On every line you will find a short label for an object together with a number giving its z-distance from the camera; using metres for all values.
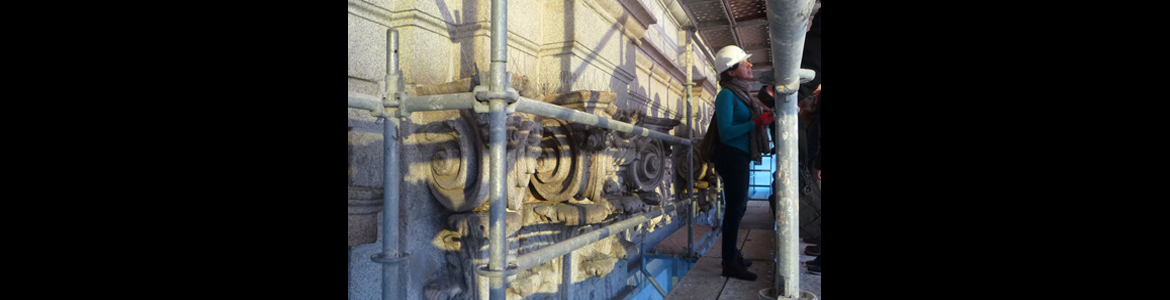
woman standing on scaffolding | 3.34
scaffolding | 2.04
